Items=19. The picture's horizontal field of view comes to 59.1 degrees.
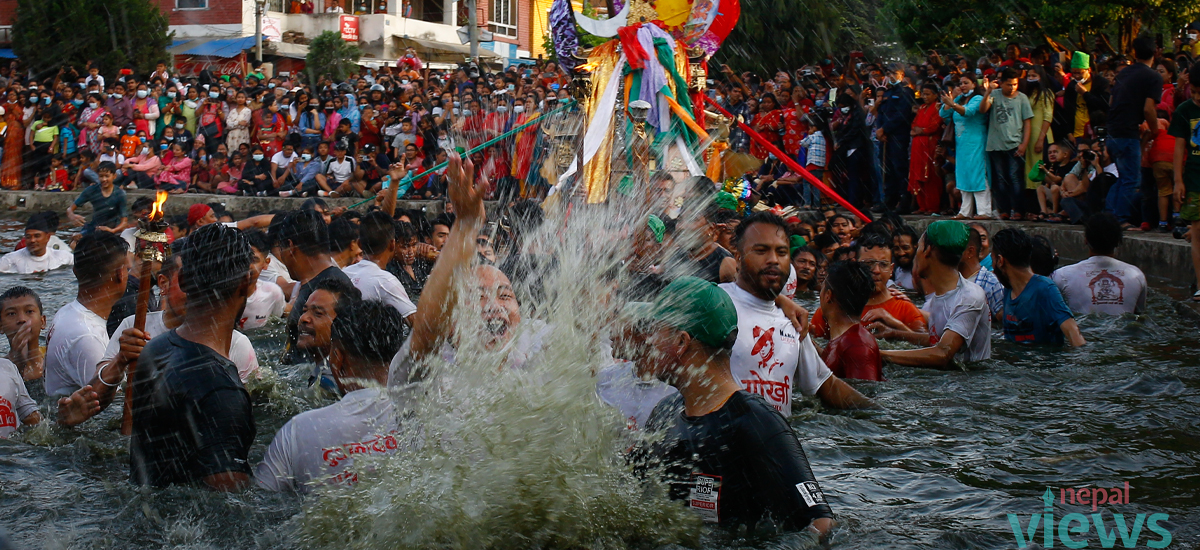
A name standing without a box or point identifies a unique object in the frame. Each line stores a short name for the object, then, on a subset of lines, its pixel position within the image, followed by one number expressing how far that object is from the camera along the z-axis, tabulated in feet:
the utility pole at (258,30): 100.83
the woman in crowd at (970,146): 39.45
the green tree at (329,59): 104.83
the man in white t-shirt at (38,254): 33.19
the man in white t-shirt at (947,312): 20.81
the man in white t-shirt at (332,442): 12.22
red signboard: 128.26
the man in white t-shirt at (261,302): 24.67
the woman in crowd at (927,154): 41.86
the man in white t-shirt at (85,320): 17.15
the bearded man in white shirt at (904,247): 27.75
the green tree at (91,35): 91.76
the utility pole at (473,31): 83.75
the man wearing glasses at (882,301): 22.03
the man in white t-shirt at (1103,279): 25.23
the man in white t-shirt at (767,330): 15.48
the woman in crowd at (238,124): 67.72
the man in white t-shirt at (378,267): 19.88
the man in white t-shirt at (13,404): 15.71
